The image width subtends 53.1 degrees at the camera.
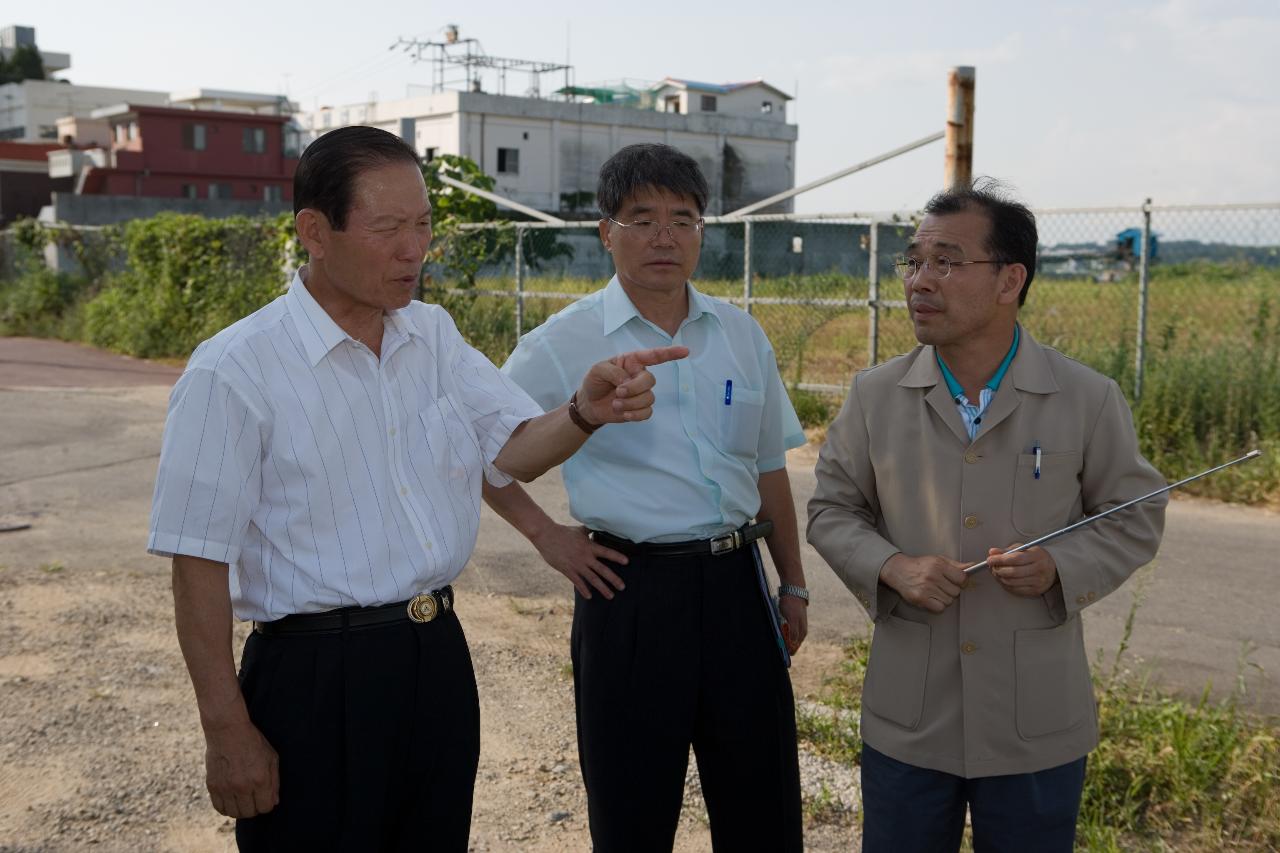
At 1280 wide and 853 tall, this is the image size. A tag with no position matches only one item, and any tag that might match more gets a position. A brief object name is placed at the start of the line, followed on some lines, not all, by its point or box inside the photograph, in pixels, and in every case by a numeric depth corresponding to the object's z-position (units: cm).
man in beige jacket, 273
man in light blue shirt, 315
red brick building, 5028
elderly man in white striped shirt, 248
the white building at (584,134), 5009
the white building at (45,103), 6781
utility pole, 684
